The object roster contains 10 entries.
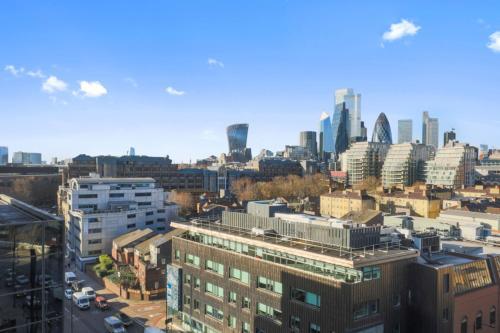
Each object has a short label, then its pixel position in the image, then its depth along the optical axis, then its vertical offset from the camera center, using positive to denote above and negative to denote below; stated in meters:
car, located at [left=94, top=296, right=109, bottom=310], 49.31 -16.38
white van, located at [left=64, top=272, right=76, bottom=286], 59.55 -16.20
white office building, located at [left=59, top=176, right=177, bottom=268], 71.00 -8.22
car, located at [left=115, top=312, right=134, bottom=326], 44.40 -16.54
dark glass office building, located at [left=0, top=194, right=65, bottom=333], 16.16 -4.33
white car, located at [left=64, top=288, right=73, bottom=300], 49.59 -15.67
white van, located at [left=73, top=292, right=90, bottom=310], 49.09 -16.07
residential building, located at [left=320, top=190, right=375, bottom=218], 111.75 -9.22
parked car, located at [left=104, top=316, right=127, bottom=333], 41.97 -16.22
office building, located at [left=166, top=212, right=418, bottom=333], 26.38 -7.99
